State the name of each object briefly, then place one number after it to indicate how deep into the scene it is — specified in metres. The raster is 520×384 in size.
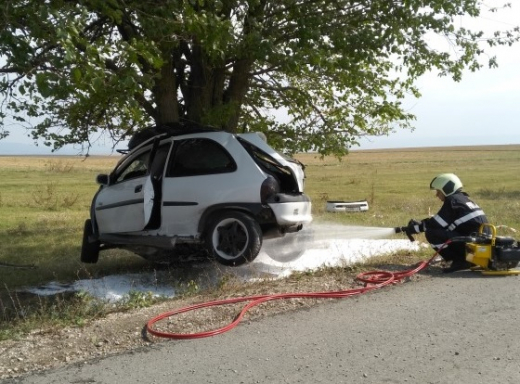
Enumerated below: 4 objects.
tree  6.60
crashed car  7.57
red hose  5.20
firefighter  7.82
